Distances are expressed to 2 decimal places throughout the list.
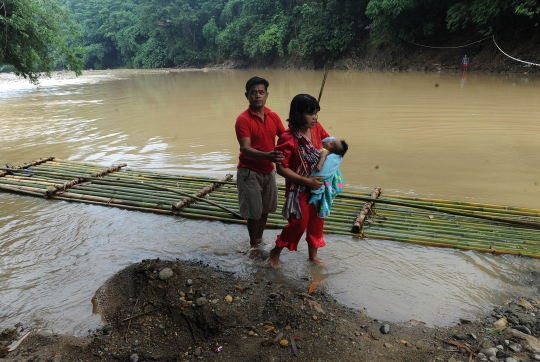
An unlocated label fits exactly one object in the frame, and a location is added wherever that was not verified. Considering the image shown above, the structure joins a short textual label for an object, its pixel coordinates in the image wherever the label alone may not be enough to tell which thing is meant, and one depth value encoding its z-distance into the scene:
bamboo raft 2.90
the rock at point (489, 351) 1.73
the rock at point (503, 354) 1.72
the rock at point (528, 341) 1.76
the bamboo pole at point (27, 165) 4.83
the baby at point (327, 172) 2.24
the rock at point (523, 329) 1.91
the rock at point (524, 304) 2.14
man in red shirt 2.38
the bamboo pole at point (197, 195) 3.64
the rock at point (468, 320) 2.07
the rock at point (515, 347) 1.75
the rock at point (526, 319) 1.98
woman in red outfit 2.19
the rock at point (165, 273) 2.27
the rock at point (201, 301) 2.09
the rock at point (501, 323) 1.98
